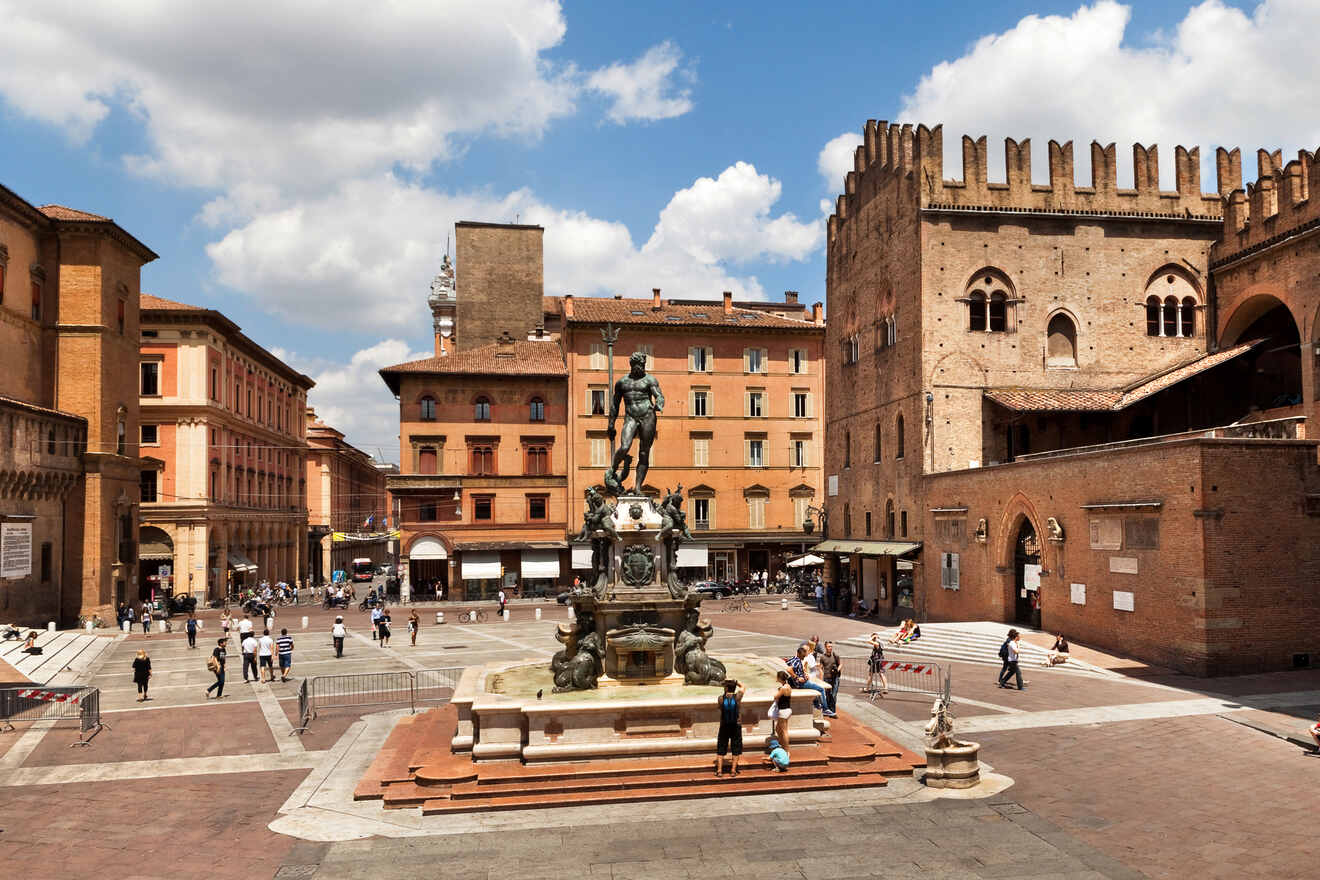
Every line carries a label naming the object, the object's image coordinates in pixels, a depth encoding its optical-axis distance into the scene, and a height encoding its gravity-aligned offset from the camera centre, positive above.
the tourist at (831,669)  18.58 -3.39
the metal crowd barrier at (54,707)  17.84 -4.41
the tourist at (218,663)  21.50 -3.72
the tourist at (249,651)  24.41 -3.88
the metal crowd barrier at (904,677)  21.22 -4.40
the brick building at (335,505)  81.19 -0.26
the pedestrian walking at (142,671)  21.73 -3.93
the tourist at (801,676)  16.95 -3.26
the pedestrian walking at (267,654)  24.84 -4.03
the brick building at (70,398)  37.00 +4.55
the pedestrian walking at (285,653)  25.06 -4.05
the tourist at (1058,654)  24.66 -4.11
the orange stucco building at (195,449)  48.72 +2.88
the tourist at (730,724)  13.17 -3.17
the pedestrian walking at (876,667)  20.91 -3.75
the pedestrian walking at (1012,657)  20.98 -3.56
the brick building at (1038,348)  29.41 +5.71
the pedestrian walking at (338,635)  28.83 -4.10
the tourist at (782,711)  13.74 -3.11
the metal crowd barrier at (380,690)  20.86 -4.55
